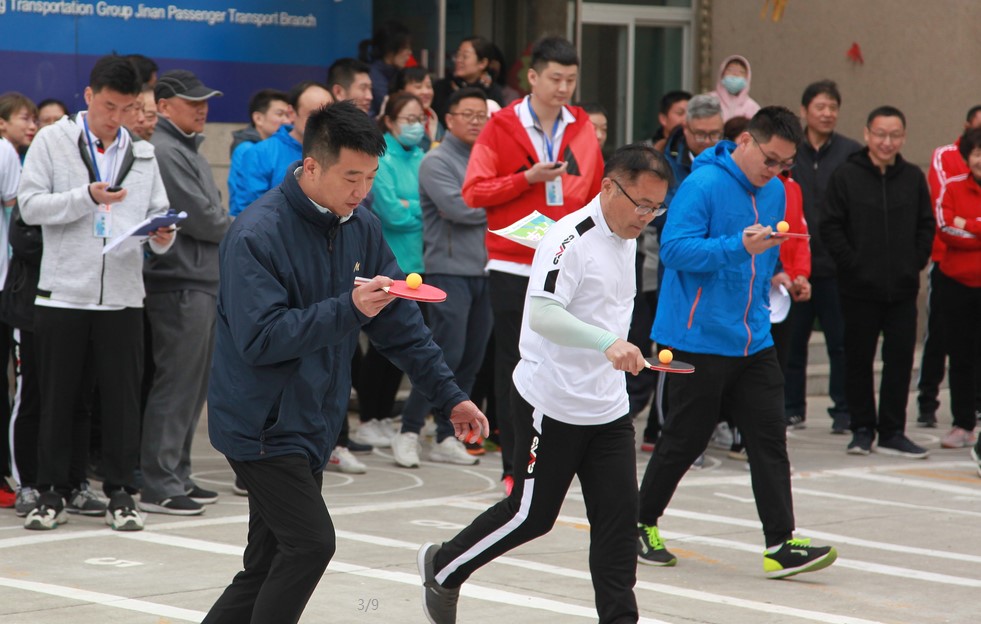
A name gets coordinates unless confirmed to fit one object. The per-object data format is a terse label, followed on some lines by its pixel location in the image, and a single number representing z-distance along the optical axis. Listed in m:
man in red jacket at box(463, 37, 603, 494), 15.92
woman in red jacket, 20.69
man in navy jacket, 8.58
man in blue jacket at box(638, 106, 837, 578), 13.30
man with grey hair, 19.23
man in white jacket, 14.28
